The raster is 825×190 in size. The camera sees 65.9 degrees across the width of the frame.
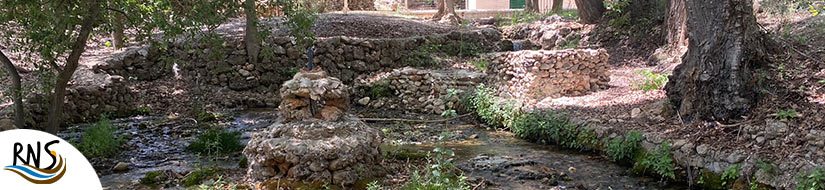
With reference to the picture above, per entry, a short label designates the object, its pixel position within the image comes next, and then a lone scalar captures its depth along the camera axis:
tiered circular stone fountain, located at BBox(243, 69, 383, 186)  6.16
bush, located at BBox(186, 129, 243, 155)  8.27
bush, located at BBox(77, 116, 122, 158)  8.00
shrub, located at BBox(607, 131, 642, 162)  7.46
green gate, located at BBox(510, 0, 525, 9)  26.22
